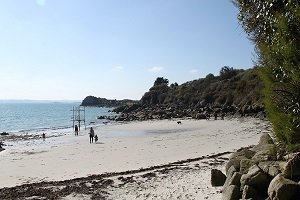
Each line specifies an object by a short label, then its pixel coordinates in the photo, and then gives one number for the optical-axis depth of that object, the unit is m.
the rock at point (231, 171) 7.23
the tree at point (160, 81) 88.30
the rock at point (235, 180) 6.56
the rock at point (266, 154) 6.65
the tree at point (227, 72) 62.00
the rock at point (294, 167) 5.65
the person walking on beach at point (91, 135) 23.44
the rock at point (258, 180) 6.04
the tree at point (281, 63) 5.07
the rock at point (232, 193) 6.26
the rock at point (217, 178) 7.96
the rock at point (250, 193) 5.94
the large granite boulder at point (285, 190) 5.35
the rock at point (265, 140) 8.10
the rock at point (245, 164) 6.88
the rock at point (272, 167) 6.03
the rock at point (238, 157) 7.46
